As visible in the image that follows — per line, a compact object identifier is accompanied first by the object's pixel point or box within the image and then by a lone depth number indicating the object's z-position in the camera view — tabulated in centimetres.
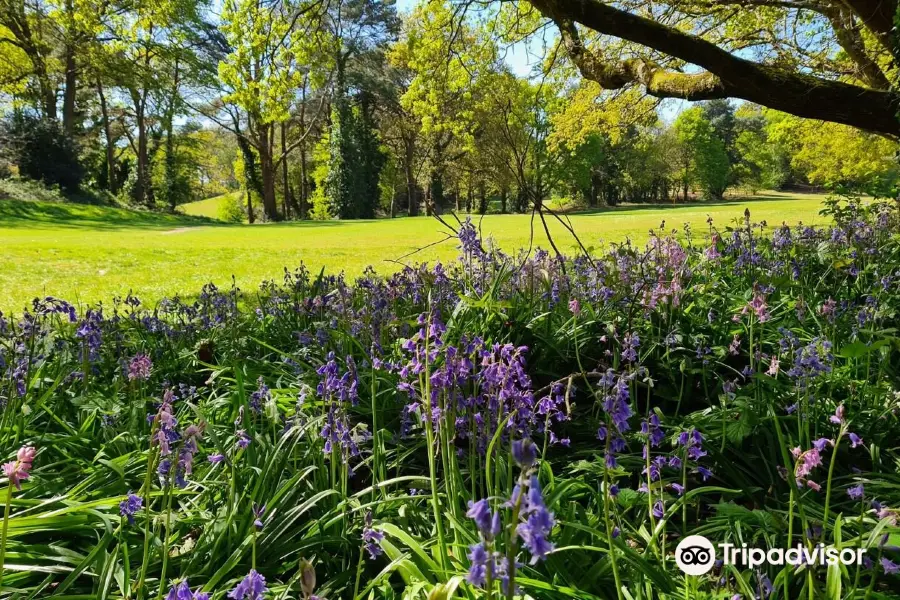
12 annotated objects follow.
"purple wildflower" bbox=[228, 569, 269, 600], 111
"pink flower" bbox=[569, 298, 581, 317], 251
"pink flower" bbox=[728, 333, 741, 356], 278
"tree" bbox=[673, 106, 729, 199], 6394
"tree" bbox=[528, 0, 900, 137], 592
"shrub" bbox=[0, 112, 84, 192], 2630
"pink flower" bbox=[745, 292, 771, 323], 241
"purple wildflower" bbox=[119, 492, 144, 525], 162
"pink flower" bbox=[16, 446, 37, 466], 102
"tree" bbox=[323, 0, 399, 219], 3856
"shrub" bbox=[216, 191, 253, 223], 5425
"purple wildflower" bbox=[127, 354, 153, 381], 223
